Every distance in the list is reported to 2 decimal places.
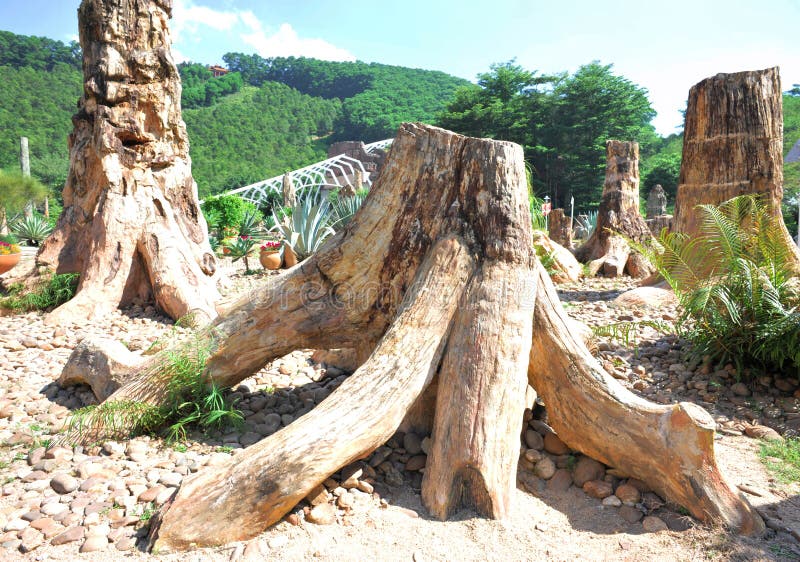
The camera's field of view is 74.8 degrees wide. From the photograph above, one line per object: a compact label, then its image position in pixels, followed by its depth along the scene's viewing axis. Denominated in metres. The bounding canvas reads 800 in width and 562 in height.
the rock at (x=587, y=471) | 2.23
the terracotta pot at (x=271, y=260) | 7.71
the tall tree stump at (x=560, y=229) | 10.77
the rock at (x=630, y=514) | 1.99
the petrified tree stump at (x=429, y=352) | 1.82
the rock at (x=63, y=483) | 2.06
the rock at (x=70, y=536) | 1.77
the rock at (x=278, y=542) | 1.73
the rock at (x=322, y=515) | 1.87
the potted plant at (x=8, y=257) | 6.18
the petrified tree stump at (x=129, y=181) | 4.81
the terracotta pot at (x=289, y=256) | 7.75
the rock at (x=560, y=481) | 2.21
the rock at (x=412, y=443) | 2.34
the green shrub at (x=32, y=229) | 12.12
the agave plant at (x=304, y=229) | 7.83
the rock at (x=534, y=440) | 2.42
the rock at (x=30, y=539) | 1.72
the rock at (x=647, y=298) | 4.81
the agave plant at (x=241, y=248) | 8.33
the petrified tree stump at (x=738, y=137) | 4.71
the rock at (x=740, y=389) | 3.09
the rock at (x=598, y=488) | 2.14
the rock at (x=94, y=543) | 1.72
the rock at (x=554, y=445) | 2.39
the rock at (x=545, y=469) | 2.27
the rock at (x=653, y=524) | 1.91
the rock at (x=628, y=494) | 2.09
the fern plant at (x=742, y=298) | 2.98
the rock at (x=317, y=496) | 1.94
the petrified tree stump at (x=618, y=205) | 8.67
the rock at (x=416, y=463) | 2.25
